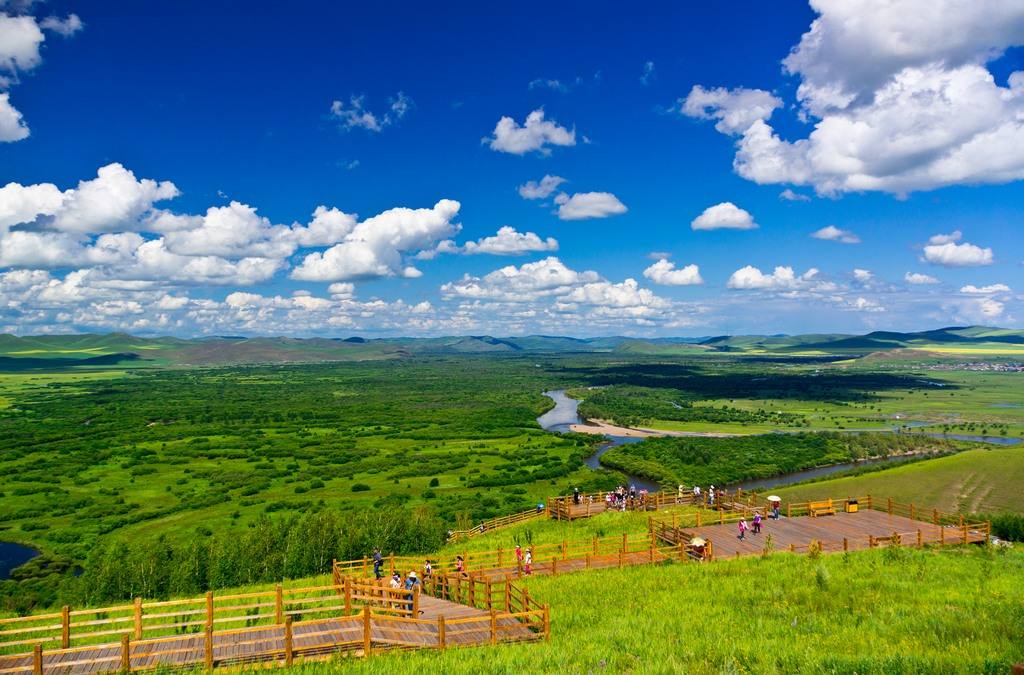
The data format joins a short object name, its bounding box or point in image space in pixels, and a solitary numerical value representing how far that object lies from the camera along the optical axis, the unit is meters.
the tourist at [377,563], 28.74
